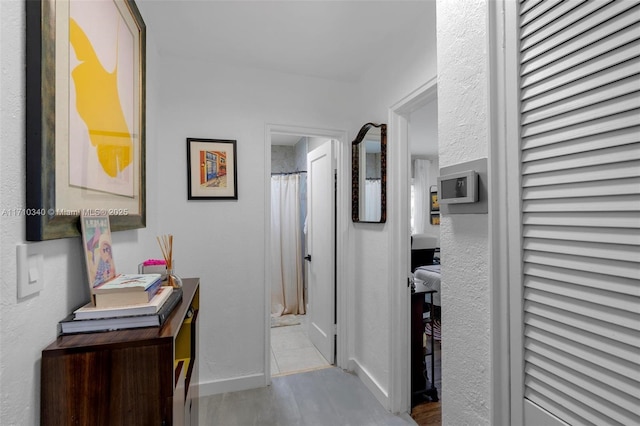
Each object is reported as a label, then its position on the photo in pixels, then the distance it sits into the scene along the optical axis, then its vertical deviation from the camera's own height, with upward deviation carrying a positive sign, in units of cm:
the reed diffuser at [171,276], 129 -27
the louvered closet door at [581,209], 60 +1
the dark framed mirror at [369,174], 218 +31
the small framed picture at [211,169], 231 +35
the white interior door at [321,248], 282 -36
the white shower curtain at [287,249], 426 -51
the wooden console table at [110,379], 72 -41
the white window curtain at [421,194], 635 +40
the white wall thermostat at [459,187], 95 +9
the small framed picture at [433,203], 623 +20
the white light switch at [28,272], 65 -13
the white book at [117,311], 81 -27
